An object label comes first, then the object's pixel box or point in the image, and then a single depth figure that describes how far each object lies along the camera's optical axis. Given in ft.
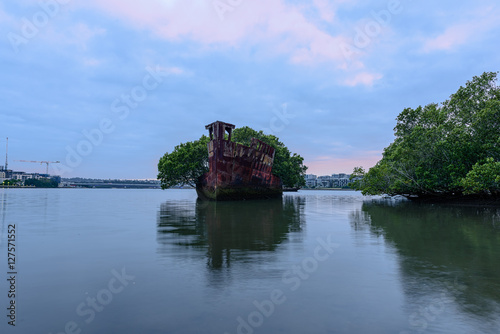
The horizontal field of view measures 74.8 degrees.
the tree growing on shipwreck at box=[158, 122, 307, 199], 130.31
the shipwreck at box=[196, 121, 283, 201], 128.81
